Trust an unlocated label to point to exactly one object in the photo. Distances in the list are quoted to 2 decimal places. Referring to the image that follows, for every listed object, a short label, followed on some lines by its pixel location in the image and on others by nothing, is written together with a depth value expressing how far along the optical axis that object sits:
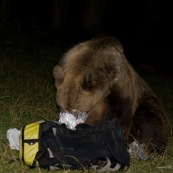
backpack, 10.12
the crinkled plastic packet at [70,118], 12.12
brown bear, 12.42
